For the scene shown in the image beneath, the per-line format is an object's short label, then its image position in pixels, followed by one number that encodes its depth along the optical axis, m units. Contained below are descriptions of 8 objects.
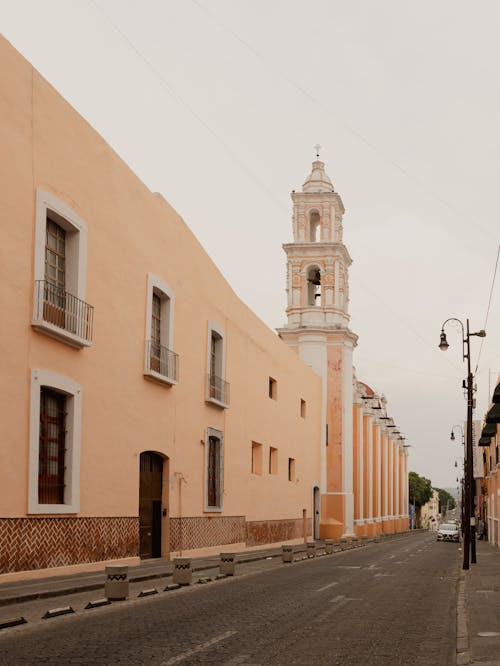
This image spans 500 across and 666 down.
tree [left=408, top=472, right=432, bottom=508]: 141.25
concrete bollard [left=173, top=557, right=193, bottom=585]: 18.58
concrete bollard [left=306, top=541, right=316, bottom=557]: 34.38
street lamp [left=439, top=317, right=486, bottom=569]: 28.13
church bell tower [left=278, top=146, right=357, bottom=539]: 55.28
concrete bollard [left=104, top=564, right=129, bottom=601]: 14.98
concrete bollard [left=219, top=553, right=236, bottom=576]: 21.98
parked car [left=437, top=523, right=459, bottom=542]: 66.38
